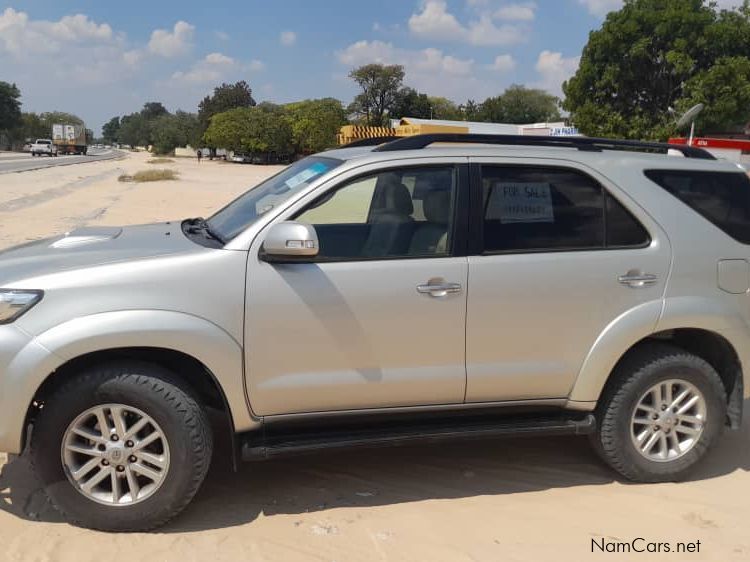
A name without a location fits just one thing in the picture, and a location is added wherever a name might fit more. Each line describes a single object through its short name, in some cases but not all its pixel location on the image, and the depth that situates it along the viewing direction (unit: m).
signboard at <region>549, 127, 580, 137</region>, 42.16
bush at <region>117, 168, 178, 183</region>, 35.50
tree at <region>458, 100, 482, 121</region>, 98.00
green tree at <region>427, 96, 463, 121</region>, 99.88
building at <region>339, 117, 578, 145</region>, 43.78
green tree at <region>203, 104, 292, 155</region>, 72.03
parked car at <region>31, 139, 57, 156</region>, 75.56
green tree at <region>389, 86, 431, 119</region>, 92.75
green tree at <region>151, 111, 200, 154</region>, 112.25
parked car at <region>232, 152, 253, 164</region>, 79.19
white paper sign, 3.78
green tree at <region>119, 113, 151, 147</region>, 161.25
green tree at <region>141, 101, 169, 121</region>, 177.38
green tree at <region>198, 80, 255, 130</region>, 100.62
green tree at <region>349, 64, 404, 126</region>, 91.50
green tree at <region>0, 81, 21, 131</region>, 97.56
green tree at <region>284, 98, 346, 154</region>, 68.00
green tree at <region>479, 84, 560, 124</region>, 97.31
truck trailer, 87.06
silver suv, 3.26
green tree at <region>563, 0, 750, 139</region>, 35.44
